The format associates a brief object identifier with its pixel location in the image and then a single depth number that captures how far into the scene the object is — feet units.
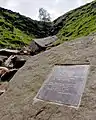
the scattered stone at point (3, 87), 13.89
